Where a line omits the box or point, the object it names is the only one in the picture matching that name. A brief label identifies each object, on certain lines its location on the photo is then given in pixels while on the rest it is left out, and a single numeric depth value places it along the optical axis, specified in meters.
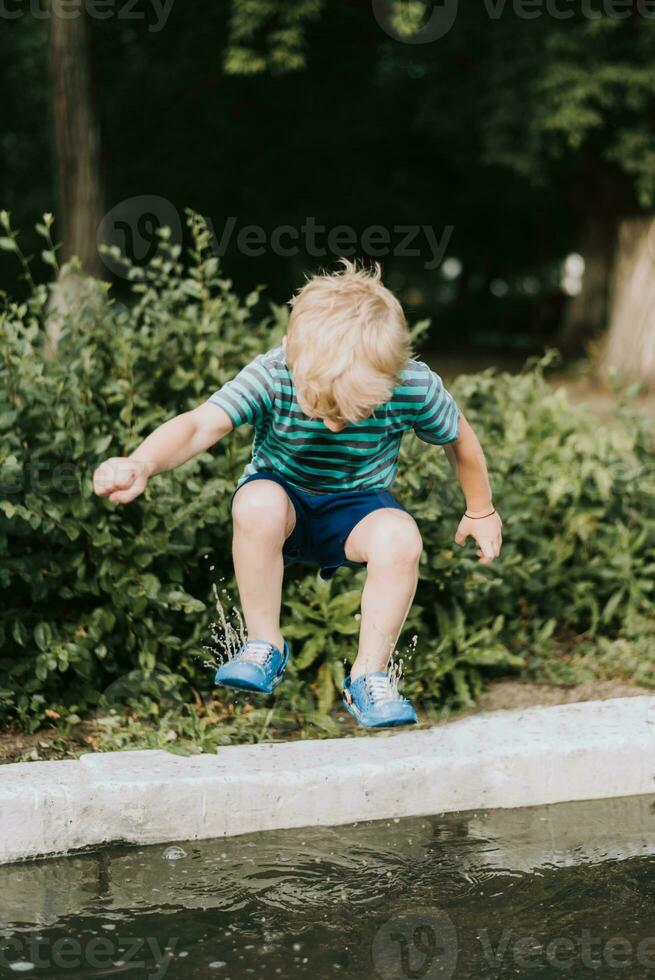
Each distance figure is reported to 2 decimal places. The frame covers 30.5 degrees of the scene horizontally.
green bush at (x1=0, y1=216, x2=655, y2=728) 4.34
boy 3.20
